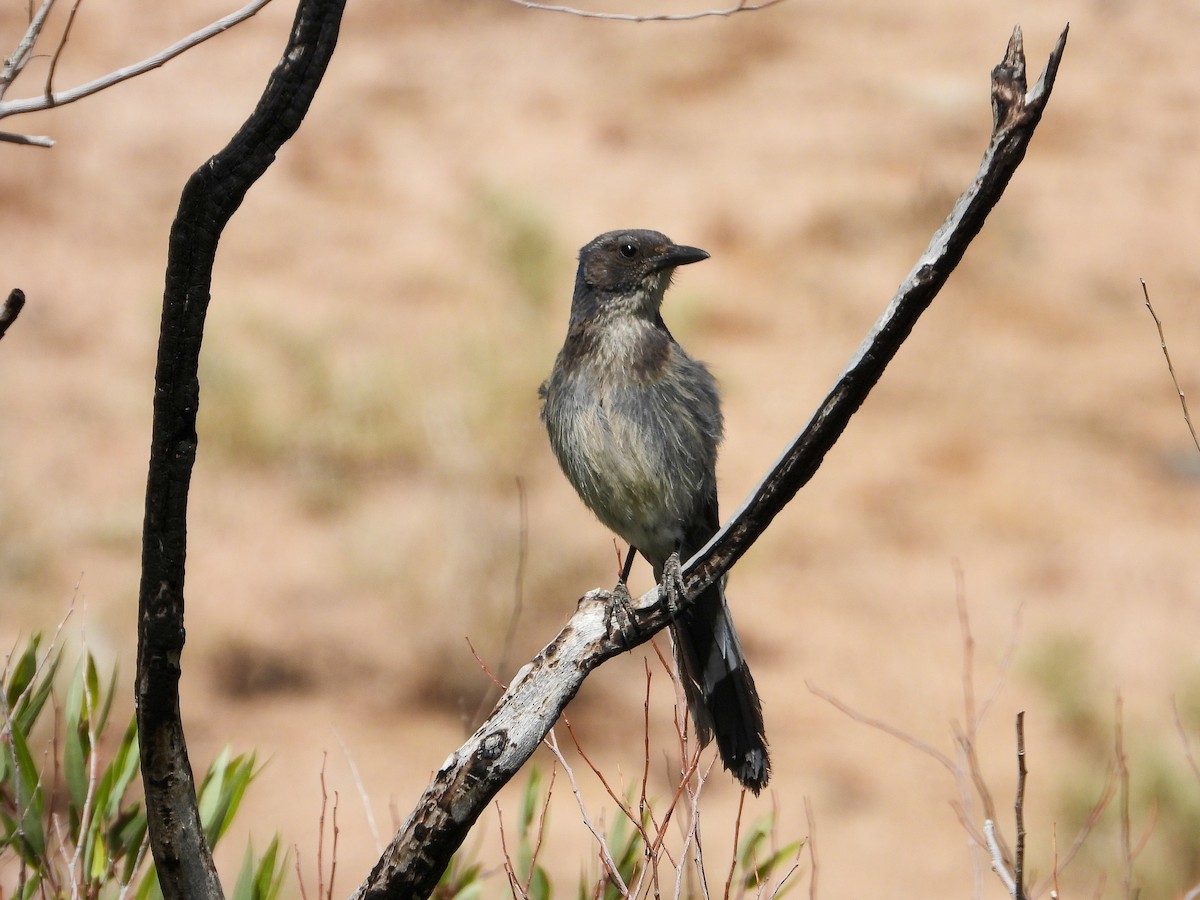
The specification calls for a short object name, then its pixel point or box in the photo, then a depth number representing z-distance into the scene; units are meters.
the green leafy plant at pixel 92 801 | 7.41
